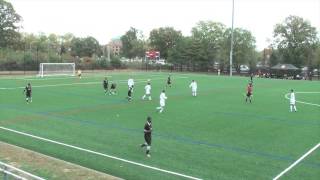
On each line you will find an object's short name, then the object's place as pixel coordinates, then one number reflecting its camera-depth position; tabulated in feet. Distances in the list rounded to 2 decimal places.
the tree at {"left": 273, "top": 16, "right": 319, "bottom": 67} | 324.80
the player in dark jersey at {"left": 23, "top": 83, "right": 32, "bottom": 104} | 111.45
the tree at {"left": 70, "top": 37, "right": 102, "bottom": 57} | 509.76
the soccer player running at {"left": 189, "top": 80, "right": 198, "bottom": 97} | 131.87
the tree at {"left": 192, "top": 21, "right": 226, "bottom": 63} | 324.29
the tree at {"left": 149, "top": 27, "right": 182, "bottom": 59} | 393.09
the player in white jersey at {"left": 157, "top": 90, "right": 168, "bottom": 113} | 96.12
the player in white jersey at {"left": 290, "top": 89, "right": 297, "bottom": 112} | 101.65
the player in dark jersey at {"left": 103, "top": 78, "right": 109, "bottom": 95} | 134.51
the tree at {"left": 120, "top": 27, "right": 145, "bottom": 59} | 488.44
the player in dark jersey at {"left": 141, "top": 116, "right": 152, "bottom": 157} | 57.66
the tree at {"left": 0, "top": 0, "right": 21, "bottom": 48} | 312.29
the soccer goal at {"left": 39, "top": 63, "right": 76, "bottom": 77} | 238.68
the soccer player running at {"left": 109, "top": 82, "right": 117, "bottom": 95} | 133.57
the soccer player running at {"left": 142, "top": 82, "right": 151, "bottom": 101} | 119.24
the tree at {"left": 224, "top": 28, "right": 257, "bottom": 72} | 314.55
